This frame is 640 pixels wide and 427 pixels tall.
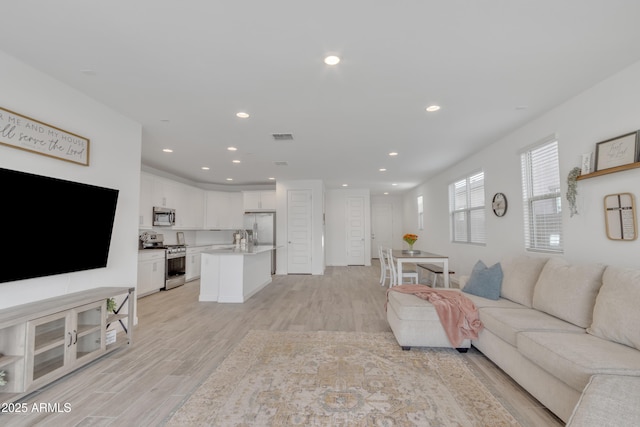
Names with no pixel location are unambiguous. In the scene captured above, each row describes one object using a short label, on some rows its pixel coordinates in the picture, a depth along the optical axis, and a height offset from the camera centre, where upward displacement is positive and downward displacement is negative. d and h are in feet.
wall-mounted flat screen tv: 7.52 +0.15
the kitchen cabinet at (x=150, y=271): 17.67 -2.65
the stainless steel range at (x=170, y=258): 20.02 -2.07
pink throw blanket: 9.62 -3.00
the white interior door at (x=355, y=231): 32.89 -0.36
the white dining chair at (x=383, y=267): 21.89 -2.91
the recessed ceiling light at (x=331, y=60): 7.77 +4.50
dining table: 16.40 -1.81
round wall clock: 14.74 +1.17
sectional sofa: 5.77 -2.63
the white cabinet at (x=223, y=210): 26.78 +1.69
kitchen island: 16.74 -2.73
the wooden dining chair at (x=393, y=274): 18.40 -2.92
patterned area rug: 6.42 -4.14
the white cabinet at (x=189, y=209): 22.99 +1.66
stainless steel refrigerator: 26.50 +0.20
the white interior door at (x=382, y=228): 37.83 -0.05
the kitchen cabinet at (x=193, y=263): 22.86 -2.74
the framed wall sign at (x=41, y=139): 7.78 +2.68
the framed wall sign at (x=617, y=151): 8.25 +2.23
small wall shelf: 8.07 +1.66
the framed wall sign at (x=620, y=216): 8.44 +0.29
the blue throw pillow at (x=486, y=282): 11.01 -2.14
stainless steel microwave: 20.24 +0.89
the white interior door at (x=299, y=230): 26.53 -0.18
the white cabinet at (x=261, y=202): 27.37 +2.46
